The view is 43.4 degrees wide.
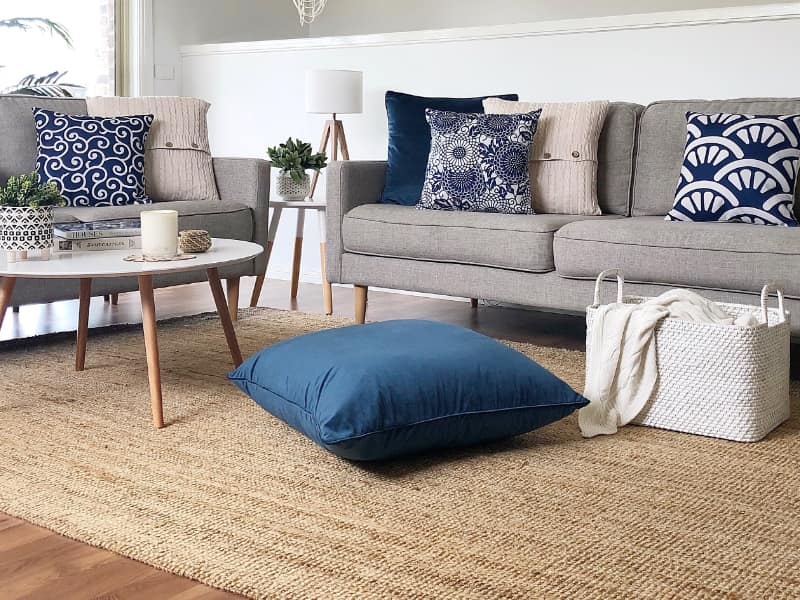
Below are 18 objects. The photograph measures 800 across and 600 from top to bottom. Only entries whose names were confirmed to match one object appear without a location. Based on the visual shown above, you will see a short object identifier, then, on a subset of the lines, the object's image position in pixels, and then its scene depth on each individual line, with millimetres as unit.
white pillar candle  2617
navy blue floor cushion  2062
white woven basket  2385
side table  4230
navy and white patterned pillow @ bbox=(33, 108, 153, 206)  3744
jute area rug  1641
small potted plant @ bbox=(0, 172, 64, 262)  2568
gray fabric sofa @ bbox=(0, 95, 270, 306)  3338
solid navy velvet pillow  4000
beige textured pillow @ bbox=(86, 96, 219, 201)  4035
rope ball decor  2729
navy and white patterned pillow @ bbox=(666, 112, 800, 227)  3246
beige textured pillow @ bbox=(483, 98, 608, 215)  3748
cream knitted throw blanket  2480
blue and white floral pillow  3668
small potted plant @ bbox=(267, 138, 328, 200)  4387
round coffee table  2391
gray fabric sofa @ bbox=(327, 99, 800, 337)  2992
